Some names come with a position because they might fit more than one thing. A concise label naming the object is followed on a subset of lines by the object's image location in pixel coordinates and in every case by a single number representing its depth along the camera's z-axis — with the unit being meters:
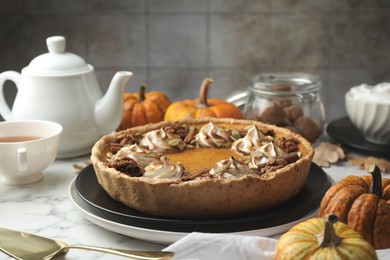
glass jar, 1.17
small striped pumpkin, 0.75
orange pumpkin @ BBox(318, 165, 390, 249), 0.83
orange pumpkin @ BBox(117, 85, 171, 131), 1.25
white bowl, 1.13
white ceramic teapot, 1.10
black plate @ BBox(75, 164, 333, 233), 0.86
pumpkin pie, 0.87
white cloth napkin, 0.81
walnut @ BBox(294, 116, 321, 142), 1.17
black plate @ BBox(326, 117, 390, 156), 1.13
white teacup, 0.99
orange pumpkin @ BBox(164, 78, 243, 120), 1.21
